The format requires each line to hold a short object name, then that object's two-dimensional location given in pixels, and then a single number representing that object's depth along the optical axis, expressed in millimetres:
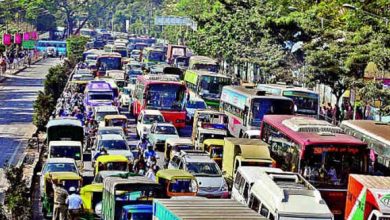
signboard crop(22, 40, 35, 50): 97062
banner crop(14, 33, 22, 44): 90900
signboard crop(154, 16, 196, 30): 127200
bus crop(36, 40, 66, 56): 122062
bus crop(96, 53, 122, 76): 74938
